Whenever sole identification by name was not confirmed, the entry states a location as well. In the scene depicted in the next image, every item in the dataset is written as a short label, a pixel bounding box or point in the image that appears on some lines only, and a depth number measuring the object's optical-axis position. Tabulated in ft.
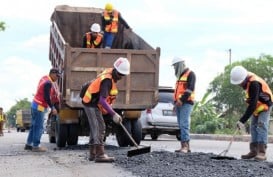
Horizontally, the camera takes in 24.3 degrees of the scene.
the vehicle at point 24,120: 177.47
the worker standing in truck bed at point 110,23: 46.21
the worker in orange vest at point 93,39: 44.42
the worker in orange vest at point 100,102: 29.96
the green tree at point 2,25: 82.47
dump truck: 39.93
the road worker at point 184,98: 35.58
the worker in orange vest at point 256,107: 31.60
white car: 60.03
